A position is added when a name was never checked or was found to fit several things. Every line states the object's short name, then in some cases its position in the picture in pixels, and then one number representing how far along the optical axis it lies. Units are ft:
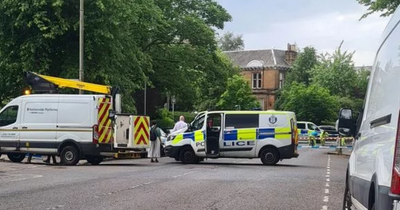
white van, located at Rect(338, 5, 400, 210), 13.33
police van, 72.02
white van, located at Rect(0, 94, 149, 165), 67.00
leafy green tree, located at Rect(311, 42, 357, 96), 237.45
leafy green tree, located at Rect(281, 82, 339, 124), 211.82
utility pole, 79.43
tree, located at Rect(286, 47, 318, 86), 255.91
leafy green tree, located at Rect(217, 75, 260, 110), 212.64
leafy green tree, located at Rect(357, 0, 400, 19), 85.05
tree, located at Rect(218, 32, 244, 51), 359.87
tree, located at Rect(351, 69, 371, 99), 237.04
